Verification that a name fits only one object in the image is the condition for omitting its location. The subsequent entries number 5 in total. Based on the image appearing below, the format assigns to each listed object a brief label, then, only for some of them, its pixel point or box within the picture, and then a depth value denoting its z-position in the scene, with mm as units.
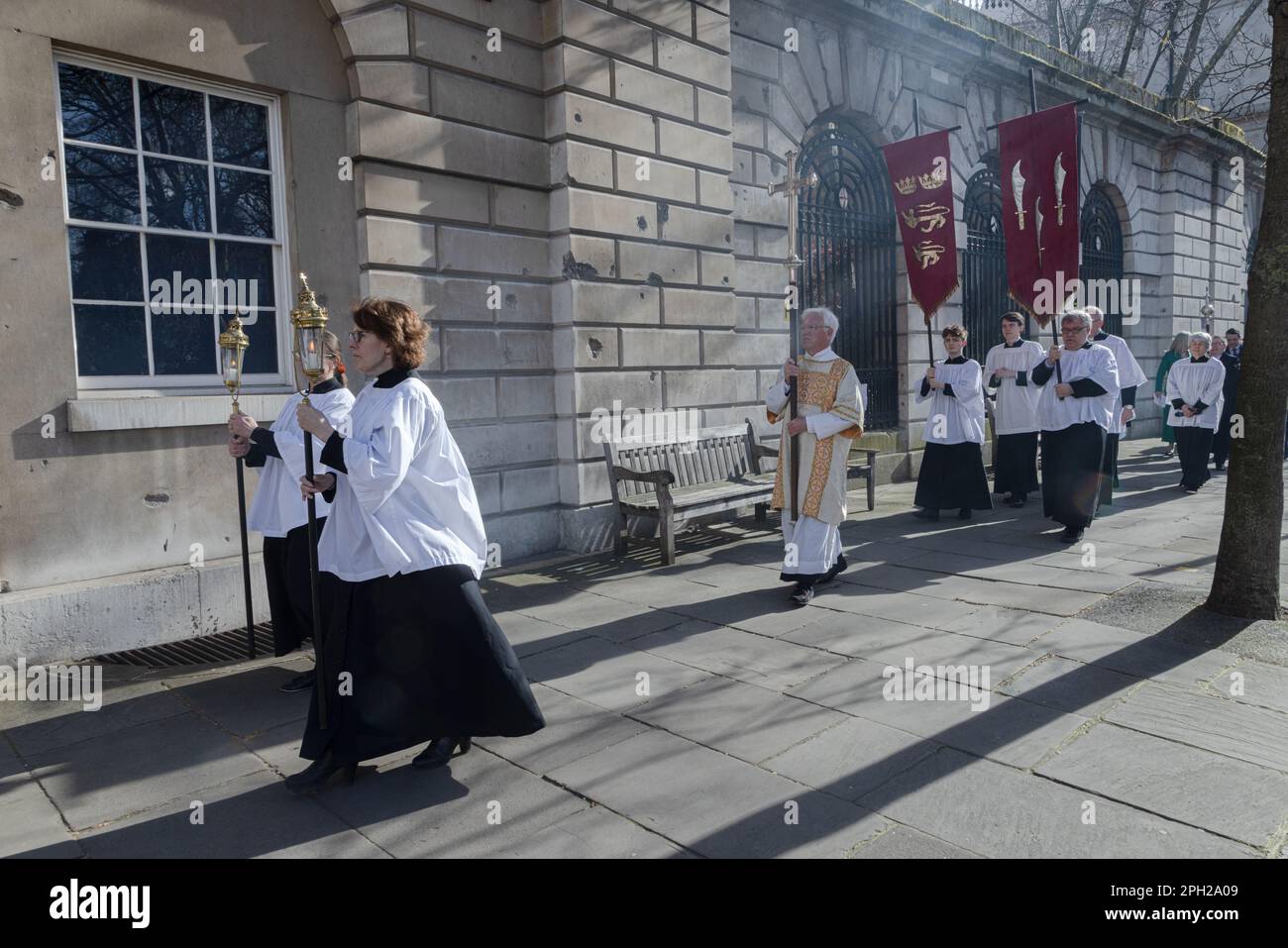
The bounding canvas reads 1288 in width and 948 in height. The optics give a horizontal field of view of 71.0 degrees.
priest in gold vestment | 6332
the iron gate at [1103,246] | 17781
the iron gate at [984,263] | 14320
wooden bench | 7676
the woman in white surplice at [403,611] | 3559
